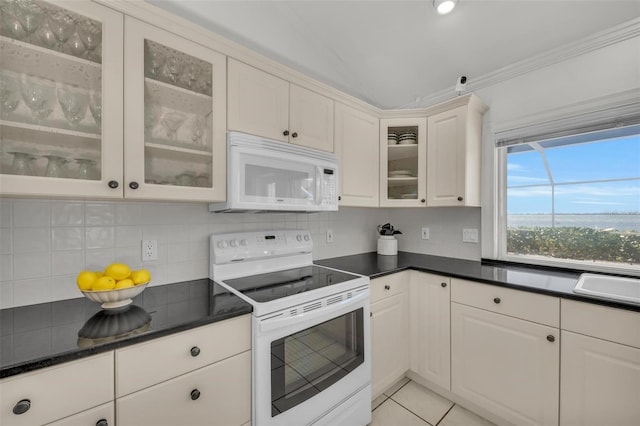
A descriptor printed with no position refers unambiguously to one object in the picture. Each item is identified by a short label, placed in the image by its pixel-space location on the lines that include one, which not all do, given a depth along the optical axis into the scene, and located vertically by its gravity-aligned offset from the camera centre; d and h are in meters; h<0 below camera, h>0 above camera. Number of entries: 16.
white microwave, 1.43 +0.20
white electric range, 1.21 -0.62
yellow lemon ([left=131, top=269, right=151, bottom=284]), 1.17 -0.29
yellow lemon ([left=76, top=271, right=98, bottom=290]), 1.07 -0.29
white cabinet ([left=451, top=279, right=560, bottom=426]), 1.41 -0.84
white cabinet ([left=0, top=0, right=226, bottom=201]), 0.98 +0.45
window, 1.67 +0.09
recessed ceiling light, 1.63 +1.28
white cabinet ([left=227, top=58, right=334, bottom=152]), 1.49 +0.63
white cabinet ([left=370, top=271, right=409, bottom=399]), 1.79 -0.85
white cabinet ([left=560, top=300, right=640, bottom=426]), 1.19 -0.74
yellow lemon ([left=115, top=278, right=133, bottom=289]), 1.11 -0.31
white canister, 2.54 -0.33
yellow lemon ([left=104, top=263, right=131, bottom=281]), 1.14 -0.27
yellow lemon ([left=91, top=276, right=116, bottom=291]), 1.07 -0.30
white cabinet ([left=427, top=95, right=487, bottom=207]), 2.03 +0.44
